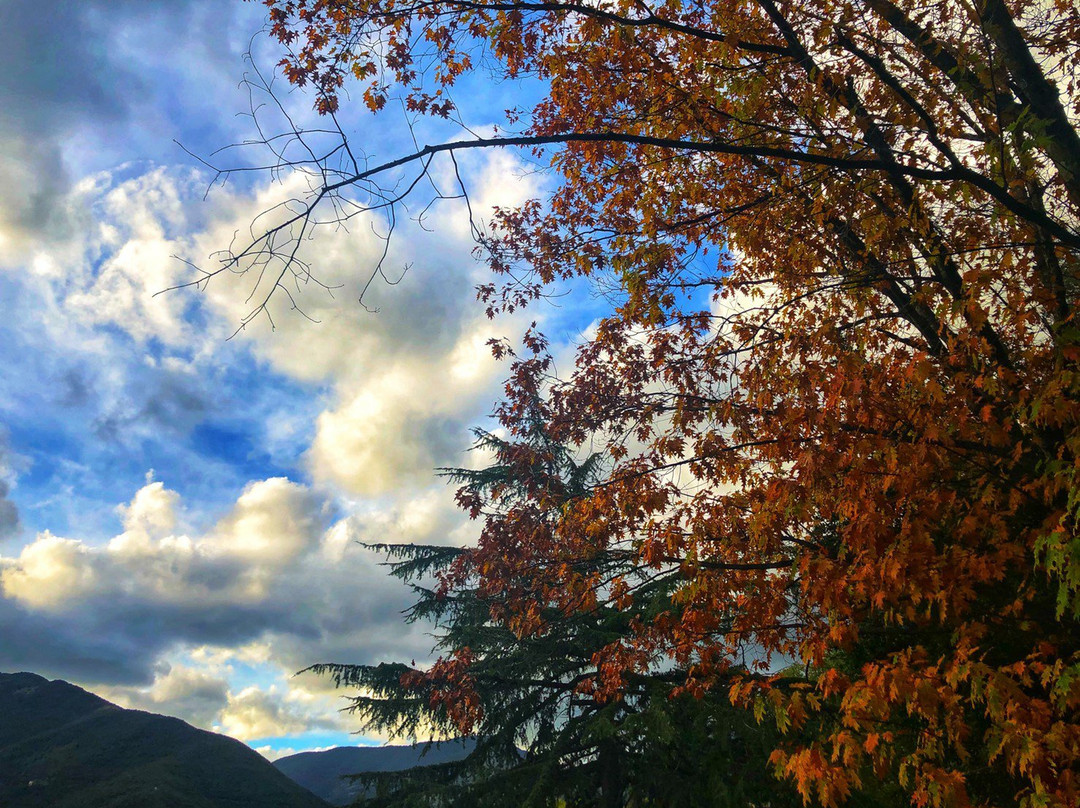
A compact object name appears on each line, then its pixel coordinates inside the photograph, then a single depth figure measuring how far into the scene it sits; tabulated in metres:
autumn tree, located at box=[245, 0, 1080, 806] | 4.68
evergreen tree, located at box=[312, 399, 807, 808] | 10.15
